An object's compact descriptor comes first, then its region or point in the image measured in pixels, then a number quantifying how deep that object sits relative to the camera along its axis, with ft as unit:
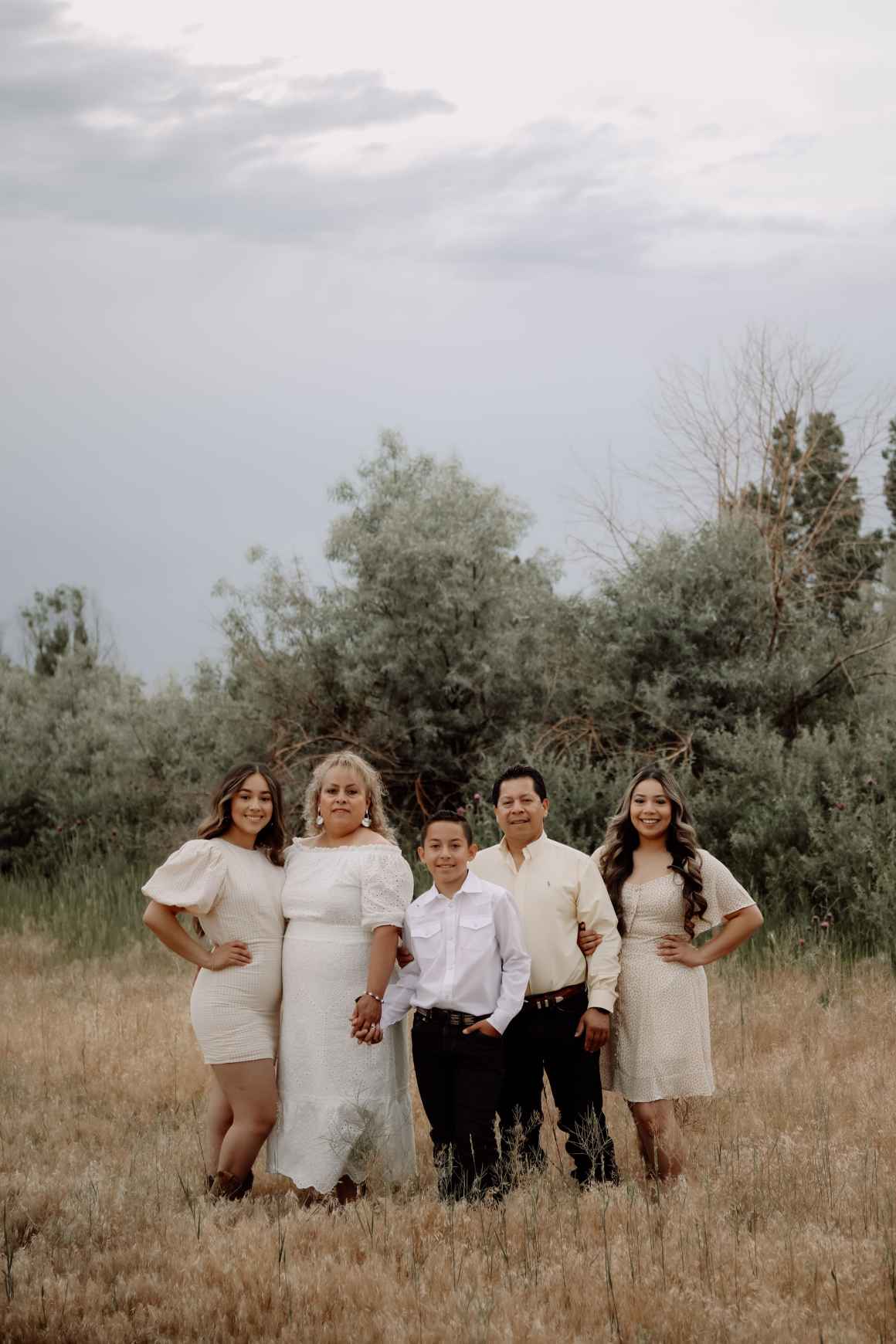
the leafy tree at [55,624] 102.37
